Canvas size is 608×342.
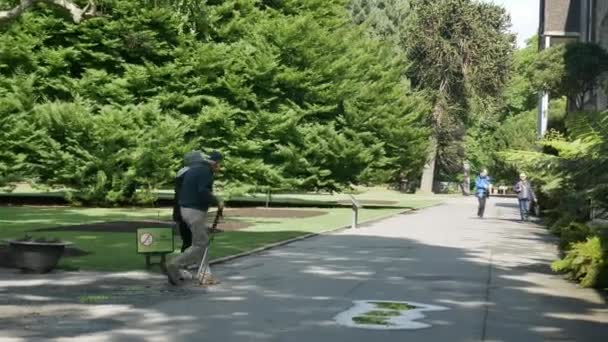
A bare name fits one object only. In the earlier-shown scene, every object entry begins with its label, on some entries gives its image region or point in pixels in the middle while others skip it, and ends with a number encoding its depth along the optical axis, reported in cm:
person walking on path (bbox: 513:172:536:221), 3288
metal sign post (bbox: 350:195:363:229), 2634
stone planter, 1345
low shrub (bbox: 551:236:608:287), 1248
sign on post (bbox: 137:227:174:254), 1384
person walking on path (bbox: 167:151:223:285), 1243
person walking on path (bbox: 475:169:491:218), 3472
